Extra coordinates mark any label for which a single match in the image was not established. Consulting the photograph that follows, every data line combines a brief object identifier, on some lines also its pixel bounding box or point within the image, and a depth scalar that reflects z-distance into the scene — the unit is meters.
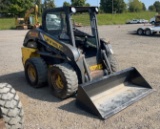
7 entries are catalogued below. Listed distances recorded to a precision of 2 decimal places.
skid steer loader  3.02
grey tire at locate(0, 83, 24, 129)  1.90
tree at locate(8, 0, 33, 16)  29.27
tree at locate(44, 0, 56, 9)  37.19
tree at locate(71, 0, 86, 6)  36.39
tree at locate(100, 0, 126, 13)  42.41
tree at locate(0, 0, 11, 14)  33.48
